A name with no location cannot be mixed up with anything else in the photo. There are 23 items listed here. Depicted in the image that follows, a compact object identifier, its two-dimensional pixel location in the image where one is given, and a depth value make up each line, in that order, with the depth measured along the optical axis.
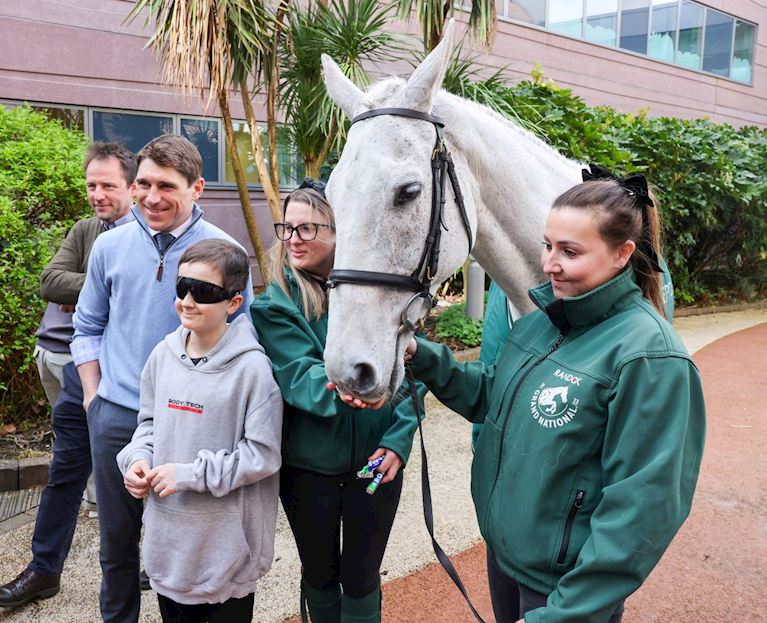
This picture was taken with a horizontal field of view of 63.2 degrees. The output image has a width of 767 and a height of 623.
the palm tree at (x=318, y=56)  7.13
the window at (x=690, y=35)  17.30
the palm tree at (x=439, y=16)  6.82
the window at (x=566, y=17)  14.40
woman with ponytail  1.36
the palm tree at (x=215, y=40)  6.18
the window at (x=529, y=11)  13.62
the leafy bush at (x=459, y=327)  7.46
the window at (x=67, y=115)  8.10
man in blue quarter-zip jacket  2.36
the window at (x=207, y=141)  9.38
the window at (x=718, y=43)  18.19
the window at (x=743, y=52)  19.28
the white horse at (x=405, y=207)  1.61
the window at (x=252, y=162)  9.57
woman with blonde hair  2.09
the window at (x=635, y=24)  16.12
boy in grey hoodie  2.00
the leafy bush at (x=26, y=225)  4.35
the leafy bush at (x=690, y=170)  8.12
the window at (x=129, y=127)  8.49
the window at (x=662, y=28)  16.67
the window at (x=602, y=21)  15.26
